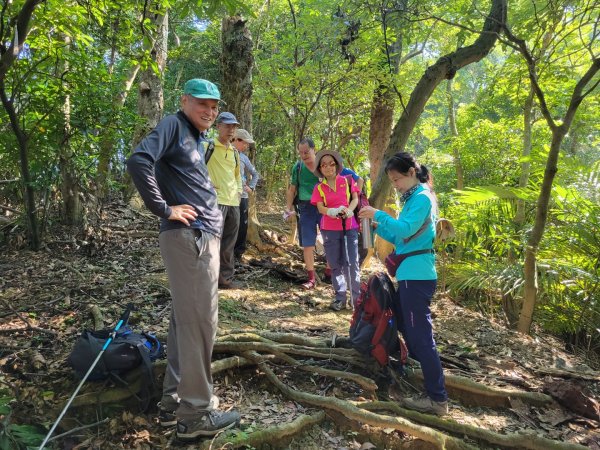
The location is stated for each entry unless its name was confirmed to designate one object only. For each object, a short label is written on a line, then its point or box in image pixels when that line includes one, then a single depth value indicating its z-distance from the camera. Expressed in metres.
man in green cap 2.55
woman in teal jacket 3.18
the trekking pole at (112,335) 2.81
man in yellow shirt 5.07
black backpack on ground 2.96
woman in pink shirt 5.33
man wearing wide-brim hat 5.95
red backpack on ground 3.51
